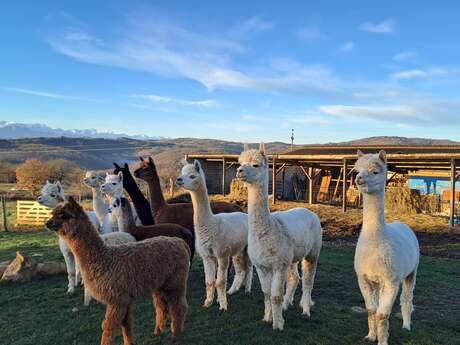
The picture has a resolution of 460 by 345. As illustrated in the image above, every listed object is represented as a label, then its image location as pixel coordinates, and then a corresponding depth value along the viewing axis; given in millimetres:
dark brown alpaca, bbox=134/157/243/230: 6742
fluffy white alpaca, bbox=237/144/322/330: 4281
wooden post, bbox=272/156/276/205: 18412
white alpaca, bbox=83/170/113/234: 6171
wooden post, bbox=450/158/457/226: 13086
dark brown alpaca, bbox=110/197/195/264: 5426
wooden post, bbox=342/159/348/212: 16050
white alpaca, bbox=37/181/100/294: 5868
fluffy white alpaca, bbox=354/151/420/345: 3686
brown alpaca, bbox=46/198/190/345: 3645
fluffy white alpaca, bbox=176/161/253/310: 5031
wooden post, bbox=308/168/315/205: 19095
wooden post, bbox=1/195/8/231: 14920
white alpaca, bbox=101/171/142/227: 5934
